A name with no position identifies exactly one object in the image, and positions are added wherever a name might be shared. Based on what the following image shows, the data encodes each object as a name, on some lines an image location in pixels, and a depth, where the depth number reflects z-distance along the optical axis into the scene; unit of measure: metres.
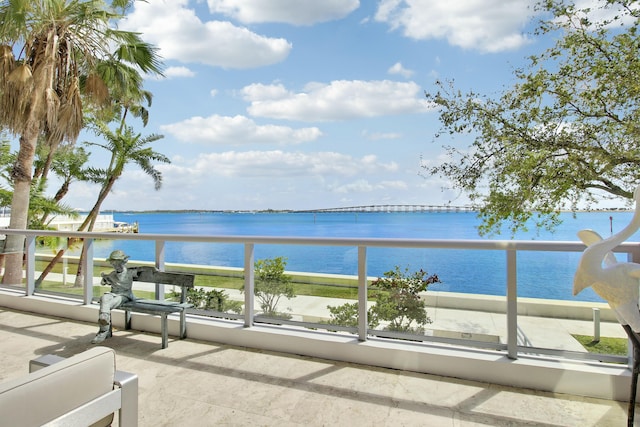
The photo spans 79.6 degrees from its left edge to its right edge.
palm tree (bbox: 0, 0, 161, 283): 7.40
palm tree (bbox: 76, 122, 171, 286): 16.02
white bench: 1.02
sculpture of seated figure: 3.89
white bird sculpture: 1.99
